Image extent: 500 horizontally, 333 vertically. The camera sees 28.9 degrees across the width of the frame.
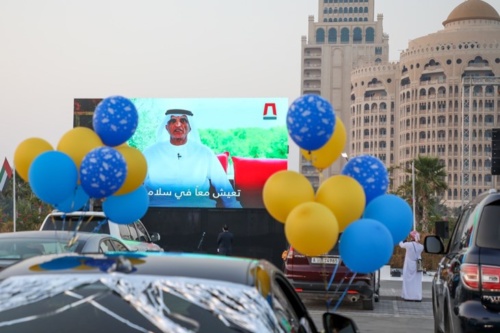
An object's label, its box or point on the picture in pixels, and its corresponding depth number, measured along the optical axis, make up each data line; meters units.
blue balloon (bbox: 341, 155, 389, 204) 7.65
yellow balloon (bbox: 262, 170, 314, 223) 6.93
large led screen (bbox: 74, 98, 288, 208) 34.84
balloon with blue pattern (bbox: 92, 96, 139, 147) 8.59
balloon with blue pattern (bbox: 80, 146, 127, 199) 7.65
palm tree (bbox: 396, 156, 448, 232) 91.62
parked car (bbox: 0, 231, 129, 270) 12.05
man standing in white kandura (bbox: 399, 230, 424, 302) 22.11
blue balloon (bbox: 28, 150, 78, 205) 7.61
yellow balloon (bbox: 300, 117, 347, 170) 7.88
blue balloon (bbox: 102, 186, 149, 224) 8.74
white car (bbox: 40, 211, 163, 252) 18.13
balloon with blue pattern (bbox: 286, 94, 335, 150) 7.22
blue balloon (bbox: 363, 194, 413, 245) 7.32
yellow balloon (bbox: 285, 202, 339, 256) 6.44
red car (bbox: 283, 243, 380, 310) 18.69
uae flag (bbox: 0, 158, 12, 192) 28.83
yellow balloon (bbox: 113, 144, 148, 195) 8.34
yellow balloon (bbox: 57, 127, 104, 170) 8.35
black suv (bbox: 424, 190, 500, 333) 7.57
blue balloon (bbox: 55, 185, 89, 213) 8.45
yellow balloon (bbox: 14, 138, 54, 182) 8.57
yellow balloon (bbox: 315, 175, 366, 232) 6.88
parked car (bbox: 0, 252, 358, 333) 4.36
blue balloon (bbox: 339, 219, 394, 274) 6.56
